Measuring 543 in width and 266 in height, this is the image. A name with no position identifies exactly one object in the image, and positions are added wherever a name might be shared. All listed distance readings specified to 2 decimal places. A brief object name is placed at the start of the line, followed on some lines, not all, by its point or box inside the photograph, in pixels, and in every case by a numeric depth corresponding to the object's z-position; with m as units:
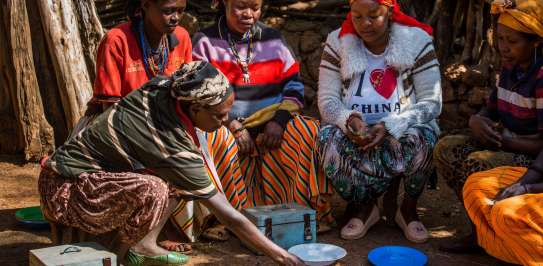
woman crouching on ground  3.18
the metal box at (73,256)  3.02
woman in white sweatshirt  4.27
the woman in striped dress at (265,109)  4.43
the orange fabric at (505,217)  3.32
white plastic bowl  3.65
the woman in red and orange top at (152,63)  4.02
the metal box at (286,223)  4.06
